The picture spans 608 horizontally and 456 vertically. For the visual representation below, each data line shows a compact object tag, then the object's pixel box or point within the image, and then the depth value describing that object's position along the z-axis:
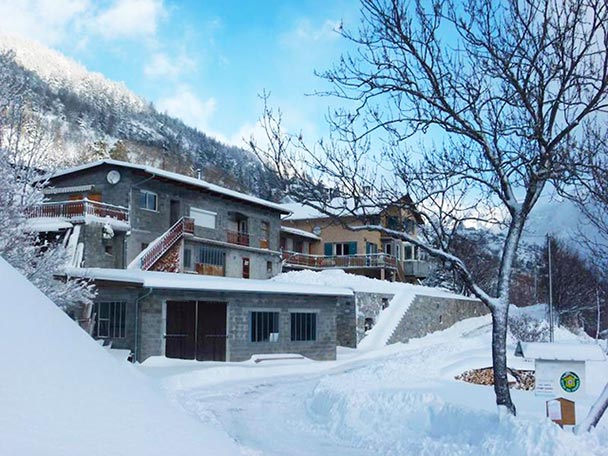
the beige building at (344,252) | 45.59
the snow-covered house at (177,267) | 22.52
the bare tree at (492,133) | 9.05
